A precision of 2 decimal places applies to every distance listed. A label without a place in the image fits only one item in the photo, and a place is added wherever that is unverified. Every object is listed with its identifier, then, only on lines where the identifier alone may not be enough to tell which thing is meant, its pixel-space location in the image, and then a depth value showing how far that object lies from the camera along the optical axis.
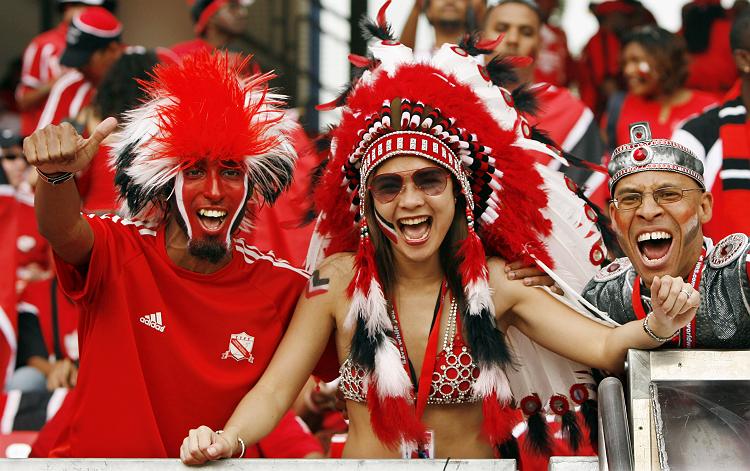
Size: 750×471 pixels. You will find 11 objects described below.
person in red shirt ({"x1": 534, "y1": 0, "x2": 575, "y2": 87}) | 13.51
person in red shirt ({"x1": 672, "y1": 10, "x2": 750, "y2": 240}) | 10.03
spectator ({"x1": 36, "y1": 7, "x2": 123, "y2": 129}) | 12.83
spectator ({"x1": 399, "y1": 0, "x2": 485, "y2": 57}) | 11.77
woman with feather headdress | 7.44
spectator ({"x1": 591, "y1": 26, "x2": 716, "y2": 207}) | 12.14
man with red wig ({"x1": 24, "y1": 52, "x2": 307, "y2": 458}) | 7.67
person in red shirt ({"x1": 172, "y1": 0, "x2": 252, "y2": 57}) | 13.16
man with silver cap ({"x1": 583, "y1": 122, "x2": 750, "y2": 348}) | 7.24
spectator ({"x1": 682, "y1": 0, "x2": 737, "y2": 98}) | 13.41
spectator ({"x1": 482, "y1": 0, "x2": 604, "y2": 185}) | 11.54
